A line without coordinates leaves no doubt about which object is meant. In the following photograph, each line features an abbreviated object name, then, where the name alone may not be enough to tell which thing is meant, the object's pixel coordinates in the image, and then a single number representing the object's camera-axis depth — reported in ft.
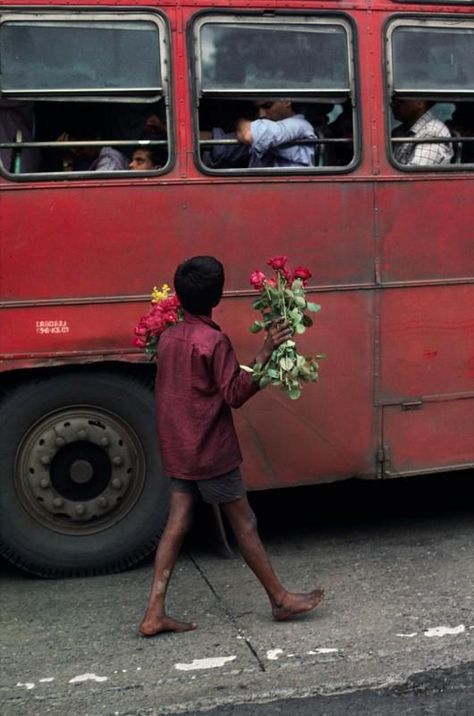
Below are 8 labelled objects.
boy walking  14.75
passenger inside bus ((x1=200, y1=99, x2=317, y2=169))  18.53
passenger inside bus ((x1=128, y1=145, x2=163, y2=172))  18.35
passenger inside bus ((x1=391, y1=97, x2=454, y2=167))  19.43
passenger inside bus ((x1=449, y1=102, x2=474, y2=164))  19.98
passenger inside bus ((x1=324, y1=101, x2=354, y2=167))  19.19
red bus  17.84
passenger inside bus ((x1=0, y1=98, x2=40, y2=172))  17.74
